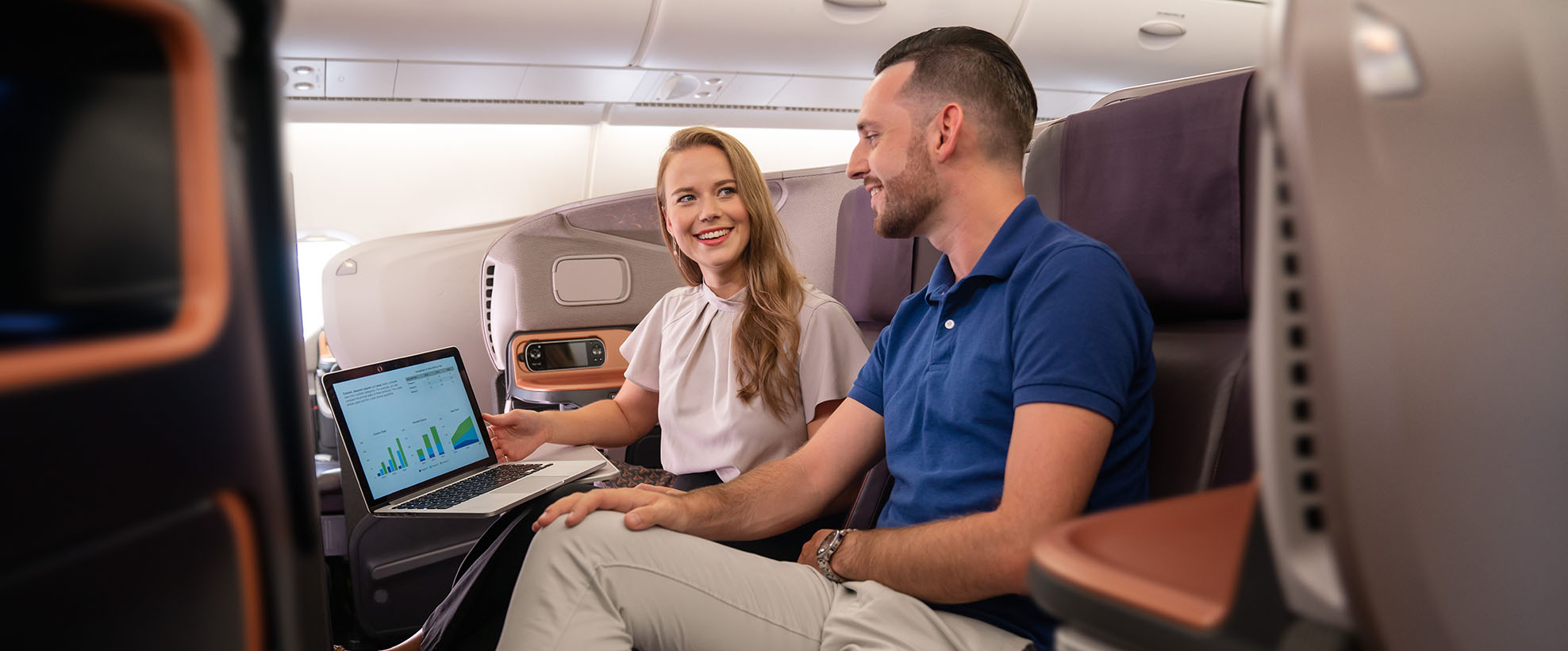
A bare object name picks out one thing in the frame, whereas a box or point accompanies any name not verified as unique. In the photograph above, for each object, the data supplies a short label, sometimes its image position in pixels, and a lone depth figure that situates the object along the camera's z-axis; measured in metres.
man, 1.02
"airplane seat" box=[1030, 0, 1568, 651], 0.35
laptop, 1.50
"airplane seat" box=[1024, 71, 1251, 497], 1.09
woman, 1.76
